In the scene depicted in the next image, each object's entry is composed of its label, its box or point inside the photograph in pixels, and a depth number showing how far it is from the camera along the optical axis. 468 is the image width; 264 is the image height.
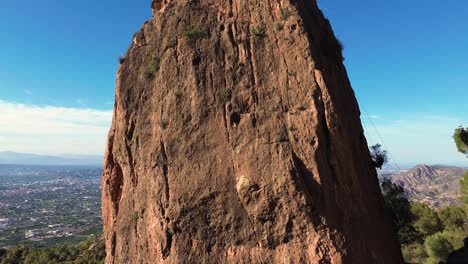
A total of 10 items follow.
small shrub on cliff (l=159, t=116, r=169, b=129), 17.53
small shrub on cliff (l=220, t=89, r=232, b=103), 17.06
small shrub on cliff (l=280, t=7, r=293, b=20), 17.97
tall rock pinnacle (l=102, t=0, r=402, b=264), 14.95
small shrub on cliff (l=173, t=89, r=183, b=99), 17.77
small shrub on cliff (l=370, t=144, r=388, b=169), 23.58
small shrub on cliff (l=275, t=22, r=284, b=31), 17.91
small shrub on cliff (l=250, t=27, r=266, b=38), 18.14
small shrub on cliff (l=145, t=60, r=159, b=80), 19.33
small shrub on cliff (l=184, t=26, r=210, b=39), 18.88
